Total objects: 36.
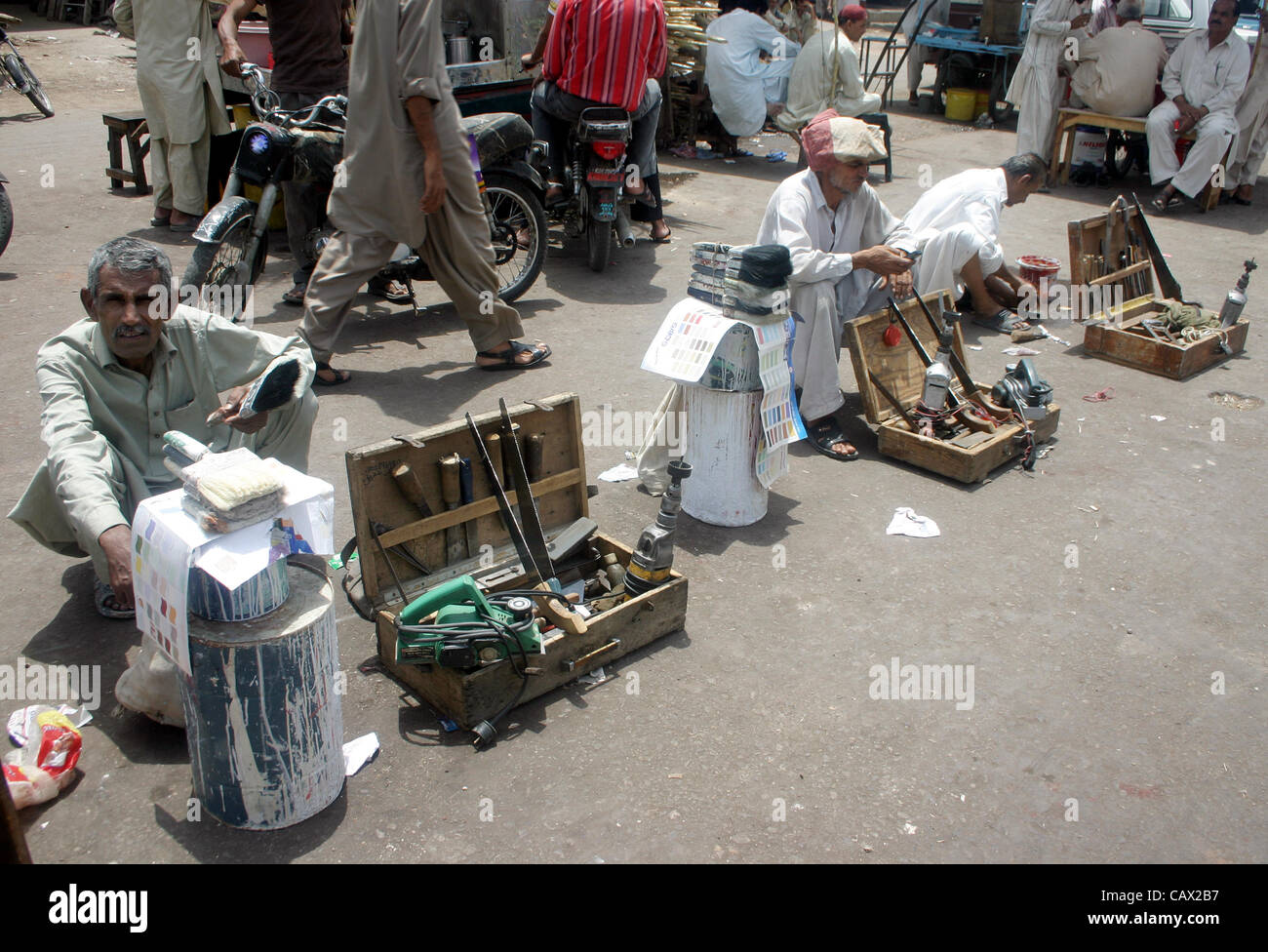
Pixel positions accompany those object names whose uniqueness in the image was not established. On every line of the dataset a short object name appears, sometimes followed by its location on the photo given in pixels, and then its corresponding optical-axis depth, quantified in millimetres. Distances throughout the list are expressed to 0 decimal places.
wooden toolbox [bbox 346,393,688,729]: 3092
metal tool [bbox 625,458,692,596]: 3484
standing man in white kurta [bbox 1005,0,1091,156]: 10523
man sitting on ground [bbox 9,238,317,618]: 2939
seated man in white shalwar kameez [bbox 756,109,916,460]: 4852
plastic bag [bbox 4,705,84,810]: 2686
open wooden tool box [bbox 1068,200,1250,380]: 6262
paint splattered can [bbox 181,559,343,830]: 2465
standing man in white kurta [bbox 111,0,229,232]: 7238
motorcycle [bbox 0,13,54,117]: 10680
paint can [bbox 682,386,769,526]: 4188
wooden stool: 8086
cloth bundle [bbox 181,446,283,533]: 2377
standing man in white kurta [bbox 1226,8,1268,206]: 10086
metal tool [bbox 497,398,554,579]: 3625
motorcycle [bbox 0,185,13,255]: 6438
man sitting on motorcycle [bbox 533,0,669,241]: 7039
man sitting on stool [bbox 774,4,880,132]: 10016
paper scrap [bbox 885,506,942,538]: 4375
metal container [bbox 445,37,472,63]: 8047
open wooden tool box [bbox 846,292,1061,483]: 4805
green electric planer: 2943
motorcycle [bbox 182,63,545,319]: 5684
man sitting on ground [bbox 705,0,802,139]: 10445
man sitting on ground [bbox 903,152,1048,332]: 6430
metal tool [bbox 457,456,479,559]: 3512
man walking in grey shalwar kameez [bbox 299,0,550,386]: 4703
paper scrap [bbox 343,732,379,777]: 2902
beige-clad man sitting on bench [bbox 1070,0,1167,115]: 10273
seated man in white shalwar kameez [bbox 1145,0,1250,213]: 9844
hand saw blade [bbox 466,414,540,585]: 3551
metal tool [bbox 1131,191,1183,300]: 6953
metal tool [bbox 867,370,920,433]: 5020
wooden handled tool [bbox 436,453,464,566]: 3457
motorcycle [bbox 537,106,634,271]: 6875
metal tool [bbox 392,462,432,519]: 3309
